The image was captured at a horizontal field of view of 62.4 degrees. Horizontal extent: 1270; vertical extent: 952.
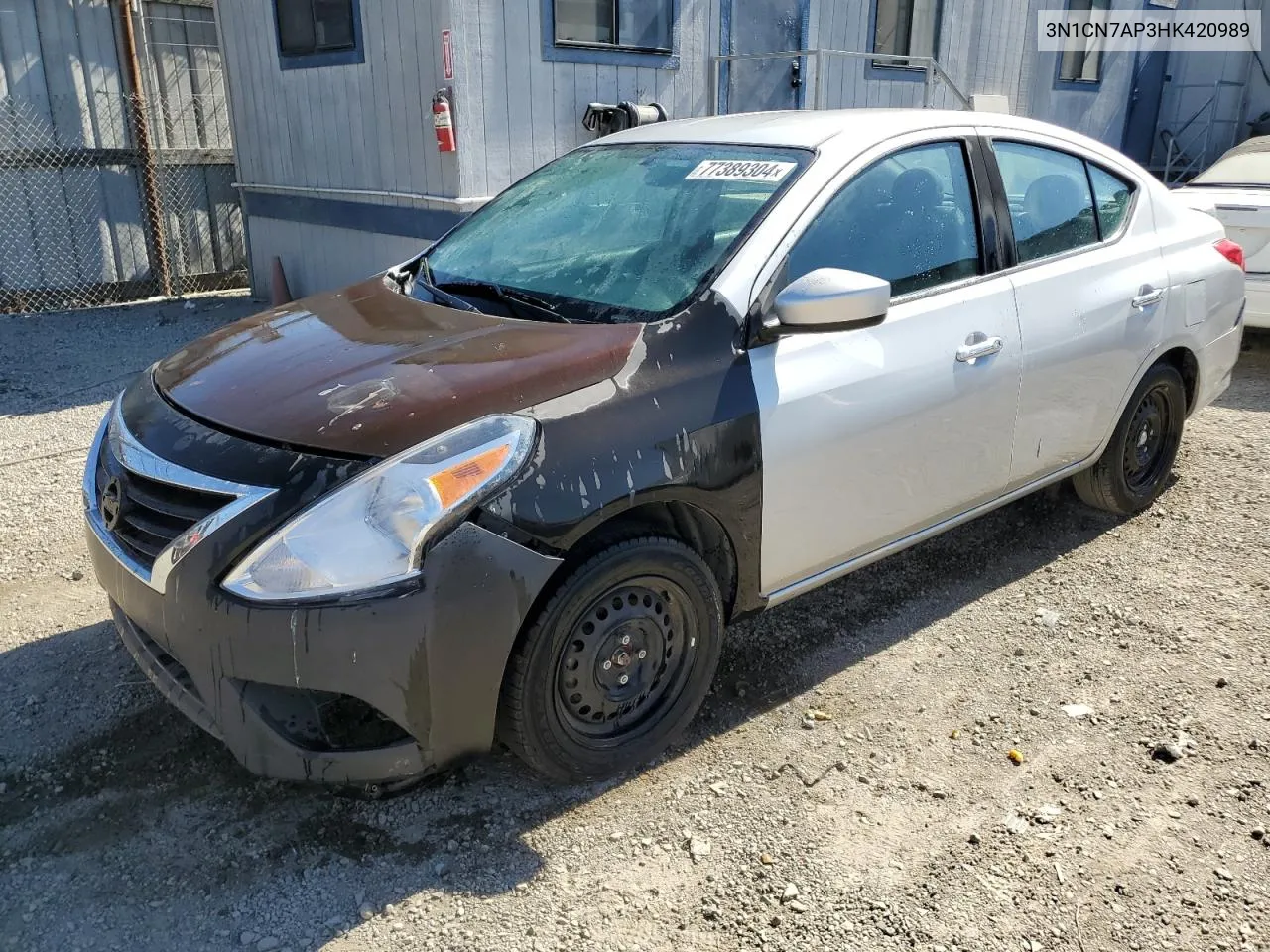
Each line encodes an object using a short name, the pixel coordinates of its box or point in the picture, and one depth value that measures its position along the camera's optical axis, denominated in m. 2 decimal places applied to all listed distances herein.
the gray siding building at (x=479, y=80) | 7.58
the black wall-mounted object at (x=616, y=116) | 7.87
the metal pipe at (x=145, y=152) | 9.13
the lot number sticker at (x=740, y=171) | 3.29
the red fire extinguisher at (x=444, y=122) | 7.34
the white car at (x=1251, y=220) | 6.82
